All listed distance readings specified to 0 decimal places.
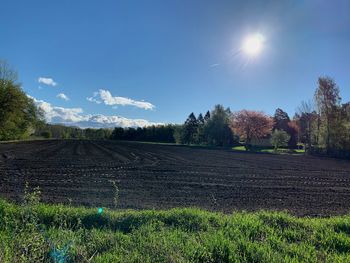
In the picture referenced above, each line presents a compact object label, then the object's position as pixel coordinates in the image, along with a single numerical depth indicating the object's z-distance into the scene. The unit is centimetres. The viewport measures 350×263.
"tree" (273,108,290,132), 7138
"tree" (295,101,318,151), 4181
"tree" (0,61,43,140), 4303
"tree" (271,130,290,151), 4681
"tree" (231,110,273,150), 5266
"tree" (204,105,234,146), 5653
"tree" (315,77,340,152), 3803
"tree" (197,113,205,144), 6212
